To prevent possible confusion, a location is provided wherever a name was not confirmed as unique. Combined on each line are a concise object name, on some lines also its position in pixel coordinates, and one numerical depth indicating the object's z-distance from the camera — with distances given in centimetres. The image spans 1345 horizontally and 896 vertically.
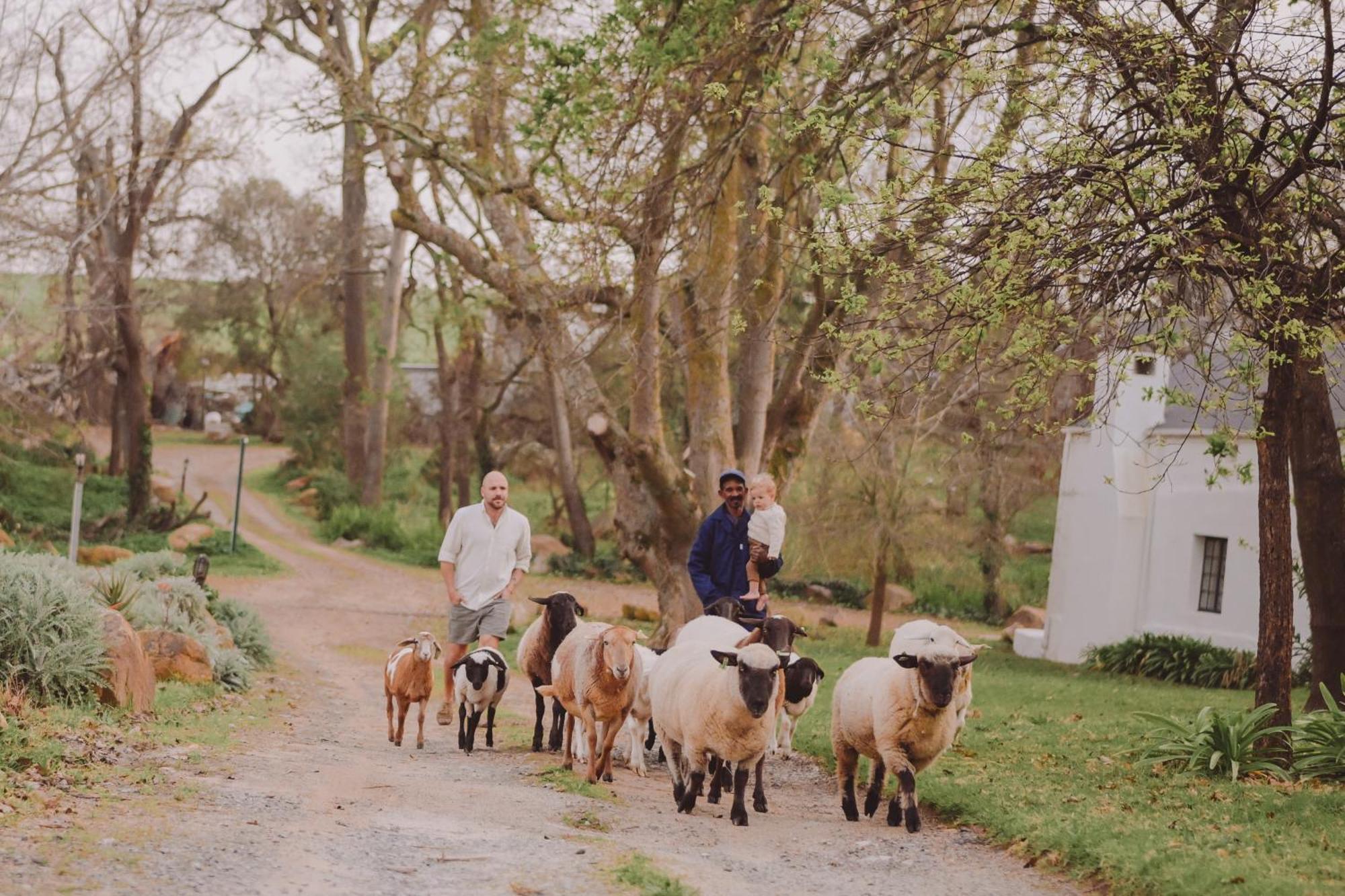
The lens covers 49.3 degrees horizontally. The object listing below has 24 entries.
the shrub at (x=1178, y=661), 2325
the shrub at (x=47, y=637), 1098
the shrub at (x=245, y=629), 1750
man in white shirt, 1225
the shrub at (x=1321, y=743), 1077
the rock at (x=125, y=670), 1154
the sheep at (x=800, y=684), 1014
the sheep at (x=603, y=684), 1029
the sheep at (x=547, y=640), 1195
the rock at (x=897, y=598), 3662
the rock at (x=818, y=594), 3778
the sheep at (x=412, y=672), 1205
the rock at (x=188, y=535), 3291
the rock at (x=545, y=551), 3788
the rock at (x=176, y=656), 1423
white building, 2550
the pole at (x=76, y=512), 1977
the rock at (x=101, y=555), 2761
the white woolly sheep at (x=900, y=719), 948
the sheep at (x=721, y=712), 930
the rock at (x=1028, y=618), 3400
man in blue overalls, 1166
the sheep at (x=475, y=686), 1182
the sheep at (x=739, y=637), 998
